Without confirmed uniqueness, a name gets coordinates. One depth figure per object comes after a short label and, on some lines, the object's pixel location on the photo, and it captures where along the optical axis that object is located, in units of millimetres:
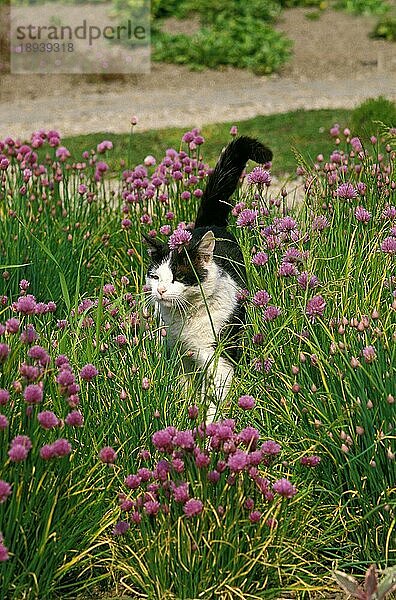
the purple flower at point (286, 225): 7551
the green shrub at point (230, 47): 28807
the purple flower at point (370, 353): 6228
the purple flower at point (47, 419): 5269
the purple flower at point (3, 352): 5366
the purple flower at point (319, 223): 8397
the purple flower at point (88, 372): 5879
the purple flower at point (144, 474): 5890
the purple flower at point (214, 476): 5568
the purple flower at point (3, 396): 5225
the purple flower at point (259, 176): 8250
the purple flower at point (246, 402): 5886
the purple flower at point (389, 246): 7365
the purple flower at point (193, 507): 5382
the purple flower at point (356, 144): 10322
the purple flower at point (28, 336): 5754
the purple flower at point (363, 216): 8024
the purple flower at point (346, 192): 8420
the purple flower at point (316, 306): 6787
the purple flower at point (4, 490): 4916
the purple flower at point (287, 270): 7144
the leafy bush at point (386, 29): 31584
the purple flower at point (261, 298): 7279
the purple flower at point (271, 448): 5786
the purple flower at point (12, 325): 5809
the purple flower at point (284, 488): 5576
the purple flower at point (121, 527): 5793
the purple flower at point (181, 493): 5444
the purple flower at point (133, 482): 5851
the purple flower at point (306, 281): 7179
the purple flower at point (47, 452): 5250
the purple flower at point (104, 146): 10958
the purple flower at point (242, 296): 7885
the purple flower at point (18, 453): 5017
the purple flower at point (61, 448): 5273
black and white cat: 8420
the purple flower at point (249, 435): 5599
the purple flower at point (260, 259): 7442
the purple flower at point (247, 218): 7861
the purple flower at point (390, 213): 8428
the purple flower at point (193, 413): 5712
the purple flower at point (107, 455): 5650
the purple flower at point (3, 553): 4878
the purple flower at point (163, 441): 5389
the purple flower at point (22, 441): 5122
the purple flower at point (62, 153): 11059
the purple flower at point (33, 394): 5200
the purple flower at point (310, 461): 6088
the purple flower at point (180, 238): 7850
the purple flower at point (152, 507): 5685
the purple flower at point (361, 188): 9064
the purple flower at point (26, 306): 5875
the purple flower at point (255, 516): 5661
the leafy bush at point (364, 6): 34736
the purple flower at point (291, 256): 7276
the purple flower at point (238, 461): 5417
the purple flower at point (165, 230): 9010
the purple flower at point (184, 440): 5394
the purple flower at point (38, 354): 5518
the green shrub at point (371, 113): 16142
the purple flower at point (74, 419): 5588
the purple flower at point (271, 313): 7113
